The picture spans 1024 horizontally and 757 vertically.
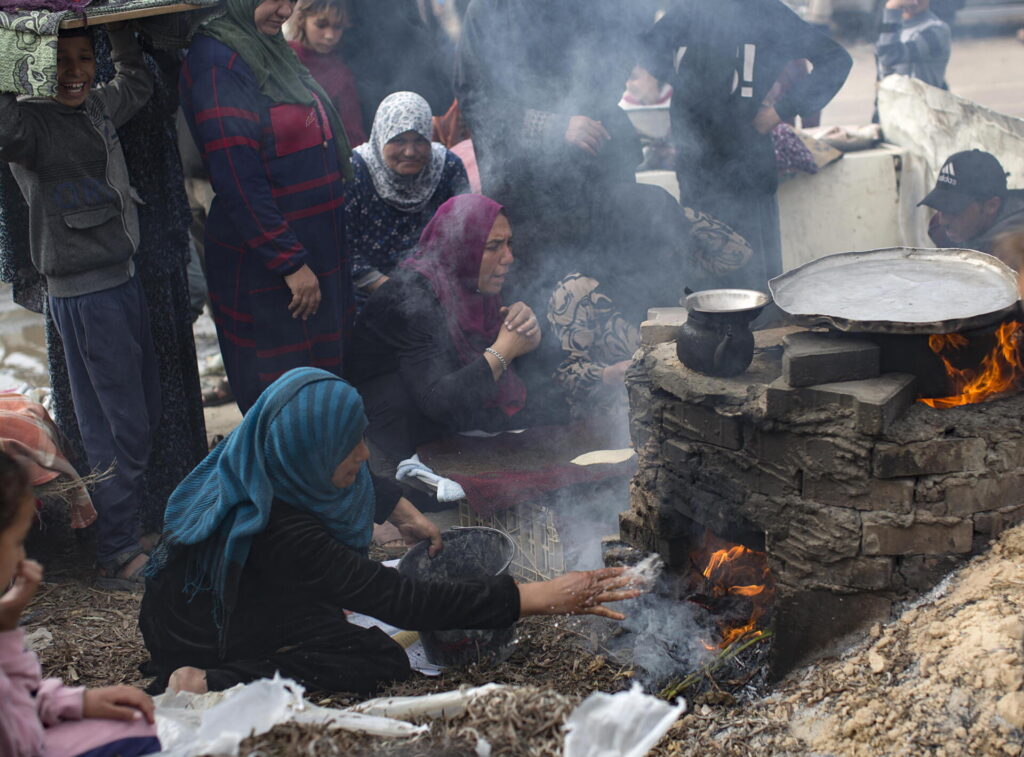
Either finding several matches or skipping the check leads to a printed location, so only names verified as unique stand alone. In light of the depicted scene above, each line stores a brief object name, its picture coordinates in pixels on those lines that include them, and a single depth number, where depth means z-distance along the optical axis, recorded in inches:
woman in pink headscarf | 182.7
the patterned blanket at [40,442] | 156.3
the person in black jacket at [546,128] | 207.5
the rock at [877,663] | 116.6
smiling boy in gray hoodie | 148.9
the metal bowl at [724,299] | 140.0
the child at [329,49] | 216.1
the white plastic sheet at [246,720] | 90.1
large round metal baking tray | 120.1
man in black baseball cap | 207.5
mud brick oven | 120.0
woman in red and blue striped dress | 163.9
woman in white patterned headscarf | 192.9
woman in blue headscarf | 112.9
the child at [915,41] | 327.9
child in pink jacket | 77.4
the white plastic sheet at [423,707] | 101.7
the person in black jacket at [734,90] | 221.0
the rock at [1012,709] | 100.1
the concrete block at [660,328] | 152.8
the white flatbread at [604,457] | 185.3
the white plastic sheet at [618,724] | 89.5
